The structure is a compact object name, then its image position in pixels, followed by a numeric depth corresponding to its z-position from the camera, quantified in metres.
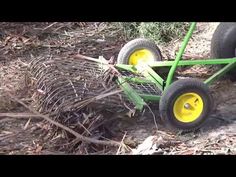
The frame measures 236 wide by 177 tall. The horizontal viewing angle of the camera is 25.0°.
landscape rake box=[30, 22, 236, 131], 4.05
